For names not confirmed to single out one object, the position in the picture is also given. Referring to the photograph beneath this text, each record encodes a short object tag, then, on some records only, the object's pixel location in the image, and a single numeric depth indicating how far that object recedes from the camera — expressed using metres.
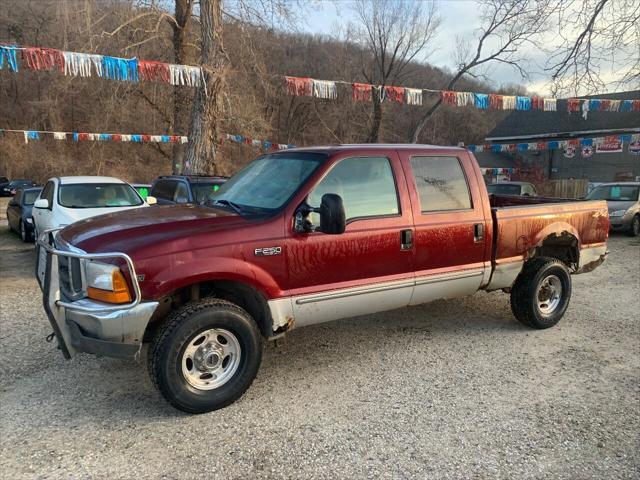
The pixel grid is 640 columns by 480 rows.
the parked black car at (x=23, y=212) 12.09
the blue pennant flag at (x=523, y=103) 16.41
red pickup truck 3.35
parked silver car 13.88
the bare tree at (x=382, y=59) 32.69
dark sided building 26.67
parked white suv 8.05
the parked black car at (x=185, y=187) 9.07
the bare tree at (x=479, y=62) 25.23
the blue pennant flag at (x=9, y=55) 9.29
